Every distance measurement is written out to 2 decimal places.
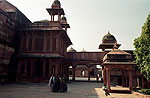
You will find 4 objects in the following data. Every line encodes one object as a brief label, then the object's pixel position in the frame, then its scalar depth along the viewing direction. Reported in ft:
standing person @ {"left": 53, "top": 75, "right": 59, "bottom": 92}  37.49
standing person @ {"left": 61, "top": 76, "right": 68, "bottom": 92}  37.81
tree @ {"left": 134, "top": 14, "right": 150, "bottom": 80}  40.80
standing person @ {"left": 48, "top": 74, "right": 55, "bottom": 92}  38.04
